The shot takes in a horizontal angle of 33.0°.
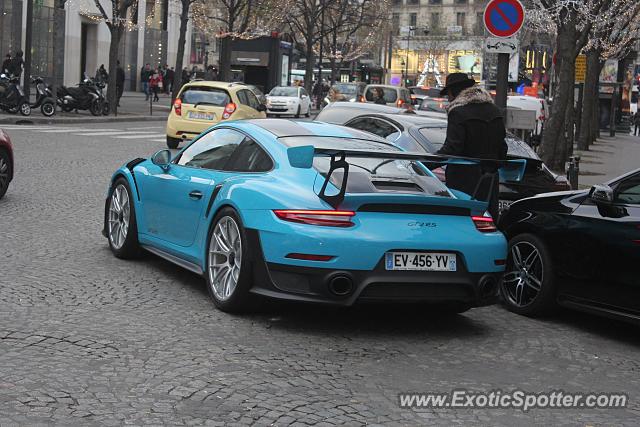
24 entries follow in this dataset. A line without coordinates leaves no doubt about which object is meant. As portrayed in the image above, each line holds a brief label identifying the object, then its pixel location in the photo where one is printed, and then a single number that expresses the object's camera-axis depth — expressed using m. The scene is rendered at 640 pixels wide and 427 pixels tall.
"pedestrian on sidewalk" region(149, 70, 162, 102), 49.05
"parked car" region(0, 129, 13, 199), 12.77
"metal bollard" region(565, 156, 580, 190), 15.55
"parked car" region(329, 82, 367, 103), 54.20
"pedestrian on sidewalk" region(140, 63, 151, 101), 51.75
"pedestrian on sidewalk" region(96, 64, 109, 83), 41.03
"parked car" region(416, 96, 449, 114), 35.33
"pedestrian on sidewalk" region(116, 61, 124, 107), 39.12
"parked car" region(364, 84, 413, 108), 36.47
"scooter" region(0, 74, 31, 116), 30.72
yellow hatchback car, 24.16
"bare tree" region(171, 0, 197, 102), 43.59
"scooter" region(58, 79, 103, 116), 34.06
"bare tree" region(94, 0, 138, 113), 35.09
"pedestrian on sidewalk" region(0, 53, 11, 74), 35.41
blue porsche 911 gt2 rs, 6.55
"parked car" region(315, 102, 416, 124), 12.83
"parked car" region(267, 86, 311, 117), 47.66
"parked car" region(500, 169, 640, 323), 7.00
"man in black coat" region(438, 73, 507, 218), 8.88
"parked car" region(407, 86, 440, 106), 53.80
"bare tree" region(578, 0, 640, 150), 30.37
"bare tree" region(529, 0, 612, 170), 23.06
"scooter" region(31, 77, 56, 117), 31.33
